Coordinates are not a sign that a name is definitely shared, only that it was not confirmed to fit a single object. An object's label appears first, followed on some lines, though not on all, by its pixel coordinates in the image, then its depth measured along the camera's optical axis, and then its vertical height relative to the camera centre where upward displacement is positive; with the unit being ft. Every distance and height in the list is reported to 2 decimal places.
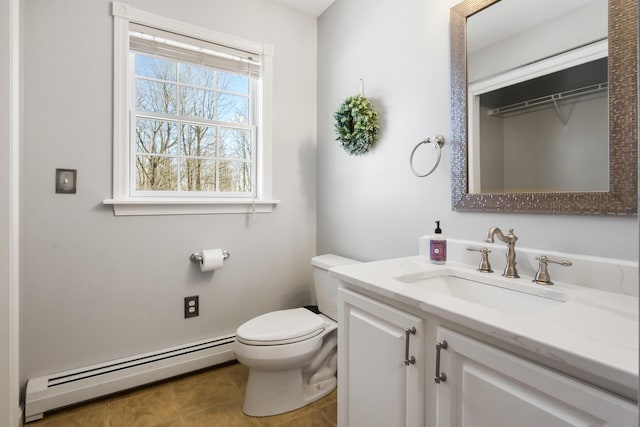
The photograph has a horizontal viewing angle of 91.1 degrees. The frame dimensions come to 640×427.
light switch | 5.26 +0.58
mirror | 3.10 +1.13
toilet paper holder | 6.34 -0.88
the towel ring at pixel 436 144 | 4.80 +1.08
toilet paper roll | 6.22 -0.91
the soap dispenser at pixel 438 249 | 4.39 -0.50
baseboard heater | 5.03 -2.87
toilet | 4.98 -2.37
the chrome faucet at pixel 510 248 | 3.64 -0.41
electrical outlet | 6.39 -1.89
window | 5.81 +1.99
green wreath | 5.93 +1.75
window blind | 5.98 +3.38
